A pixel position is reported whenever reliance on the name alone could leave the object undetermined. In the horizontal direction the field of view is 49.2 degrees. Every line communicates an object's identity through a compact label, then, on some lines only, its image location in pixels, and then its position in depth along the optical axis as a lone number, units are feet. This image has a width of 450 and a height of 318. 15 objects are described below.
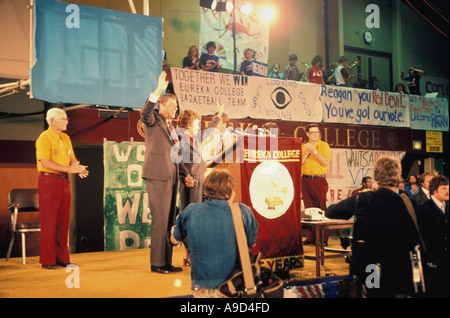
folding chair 22.08
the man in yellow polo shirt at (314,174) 24.89
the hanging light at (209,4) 32.50
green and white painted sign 26.00
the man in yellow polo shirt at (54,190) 18.88
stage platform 14.60
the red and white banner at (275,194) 16.08
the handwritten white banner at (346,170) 33.58
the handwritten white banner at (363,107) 33.42
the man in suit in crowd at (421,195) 22.25
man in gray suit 17.37
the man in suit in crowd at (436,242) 13.15
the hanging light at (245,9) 35.32
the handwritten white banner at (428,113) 38.09
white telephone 18.30
